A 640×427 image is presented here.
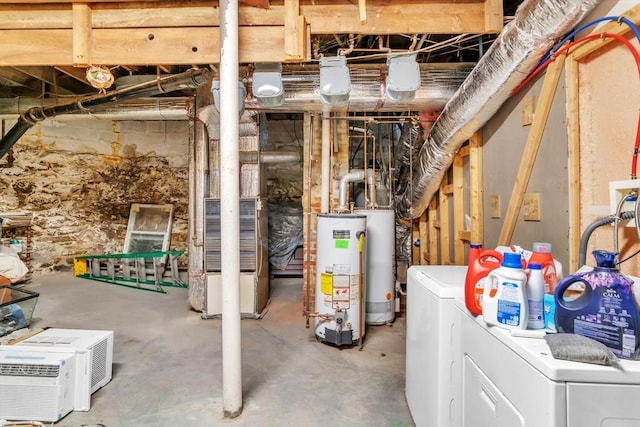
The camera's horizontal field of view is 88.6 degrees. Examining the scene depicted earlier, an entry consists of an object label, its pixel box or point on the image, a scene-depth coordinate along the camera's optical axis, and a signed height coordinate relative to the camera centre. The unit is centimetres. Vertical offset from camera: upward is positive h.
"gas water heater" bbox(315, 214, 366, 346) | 283 -52
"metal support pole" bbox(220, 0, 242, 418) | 191 -19
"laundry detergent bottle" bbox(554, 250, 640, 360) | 81 -25
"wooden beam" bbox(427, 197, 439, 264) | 352 -19
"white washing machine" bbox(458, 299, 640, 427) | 75 -42
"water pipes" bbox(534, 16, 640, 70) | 111 +73
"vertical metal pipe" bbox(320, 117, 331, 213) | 342 +53
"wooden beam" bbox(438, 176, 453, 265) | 310 -9
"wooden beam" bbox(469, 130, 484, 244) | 231 +19
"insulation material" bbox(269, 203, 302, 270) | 533 -29
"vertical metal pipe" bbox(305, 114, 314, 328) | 361 +4
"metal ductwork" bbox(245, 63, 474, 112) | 232 +92
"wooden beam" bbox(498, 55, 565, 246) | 153 +35
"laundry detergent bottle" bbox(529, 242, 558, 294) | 112 -17
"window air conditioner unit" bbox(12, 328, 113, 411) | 196 -86
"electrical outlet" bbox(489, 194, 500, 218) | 211 +6
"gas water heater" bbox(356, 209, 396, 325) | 335 -54
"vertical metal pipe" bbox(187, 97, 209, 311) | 376 +1
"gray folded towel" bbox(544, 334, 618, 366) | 76 -33
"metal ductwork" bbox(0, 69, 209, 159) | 310 +124
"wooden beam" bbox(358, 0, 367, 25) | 173 +109
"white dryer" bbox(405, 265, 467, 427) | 140 -62
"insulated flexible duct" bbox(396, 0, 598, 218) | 127 +71
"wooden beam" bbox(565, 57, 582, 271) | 143 +28
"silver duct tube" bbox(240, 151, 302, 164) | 371 +74
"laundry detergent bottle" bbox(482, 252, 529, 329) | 96 -25
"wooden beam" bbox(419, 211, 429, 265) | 386 -27
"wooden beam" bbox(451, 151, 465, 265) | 268 +10
